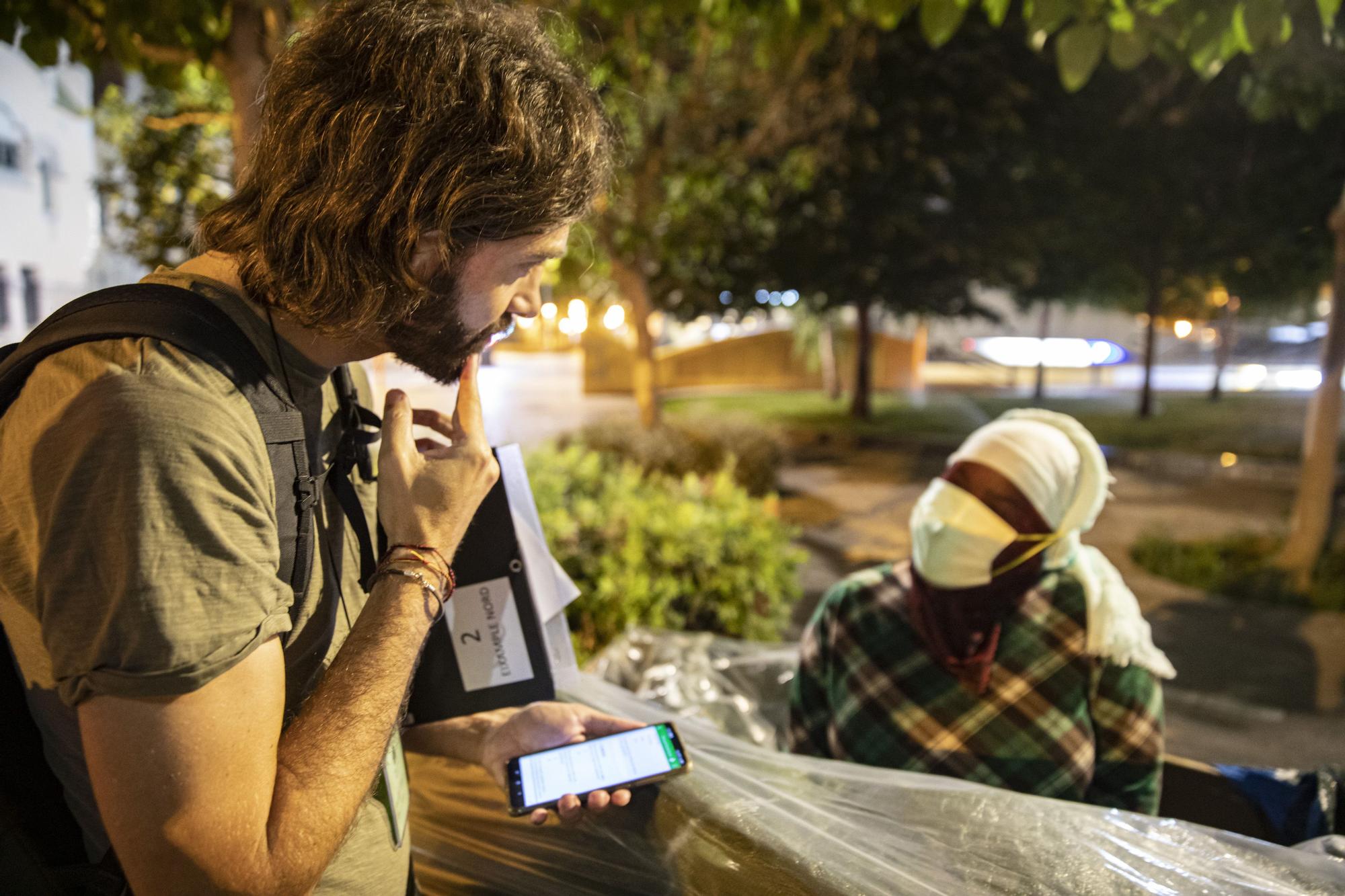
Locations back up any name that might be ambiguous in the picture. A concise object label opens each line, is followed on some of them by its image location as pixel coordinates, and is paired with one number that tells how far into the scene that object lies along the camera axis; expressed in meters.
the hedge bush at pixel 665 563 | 3.94
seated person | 2.24
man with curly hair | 0.90
